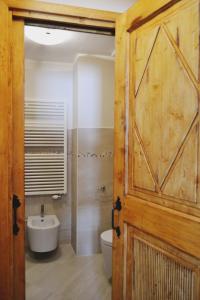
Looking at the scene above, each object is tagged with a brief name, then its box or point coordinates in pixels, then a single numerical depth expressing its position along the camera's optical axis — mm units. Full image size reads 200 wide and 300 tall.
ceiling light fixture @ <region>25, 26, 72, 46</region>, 2418
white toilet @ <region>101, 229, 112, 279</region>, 2604
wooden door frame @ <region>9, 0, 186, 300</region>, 1471
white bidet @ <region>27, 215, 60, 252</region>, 2957
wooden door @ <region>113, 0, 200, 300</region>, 1140
